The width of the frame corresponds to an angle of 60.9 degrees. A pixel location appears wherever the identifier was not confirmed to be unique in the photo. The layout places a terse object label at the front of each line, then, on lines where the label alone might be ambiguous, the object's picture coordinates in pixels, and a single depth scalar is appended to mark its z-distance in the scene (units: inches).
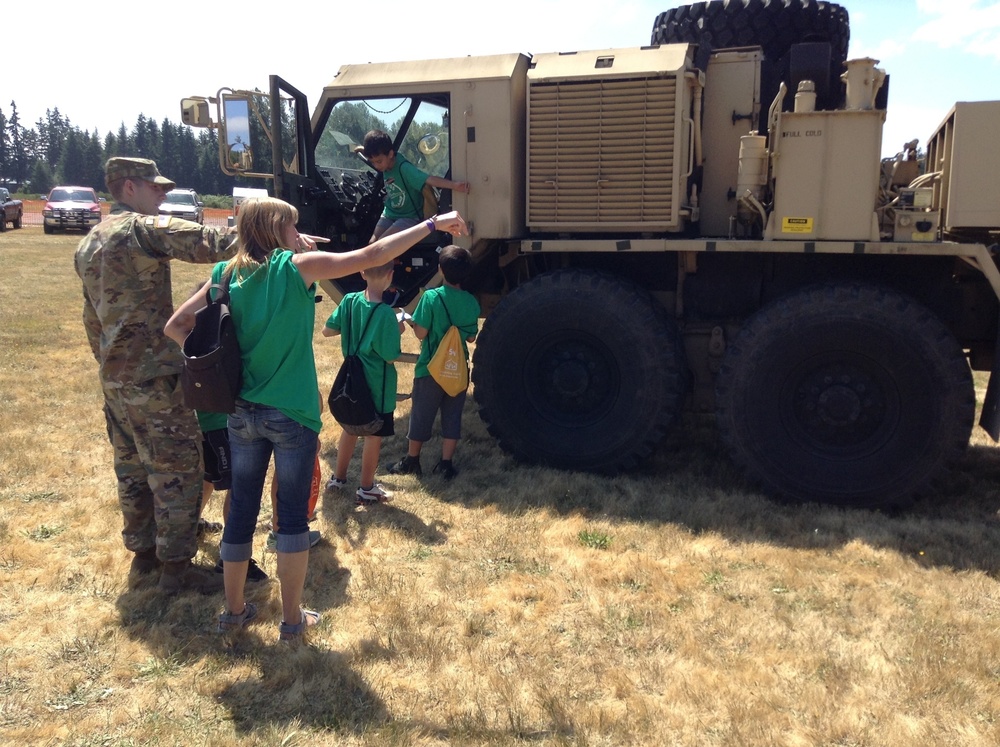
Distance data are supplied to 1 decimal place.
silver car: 958.4
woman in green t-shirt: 121.9
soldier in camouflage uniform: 139.7
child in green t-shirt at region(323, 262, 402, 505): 181.0
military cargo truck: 183.5
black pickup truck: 1063.6
